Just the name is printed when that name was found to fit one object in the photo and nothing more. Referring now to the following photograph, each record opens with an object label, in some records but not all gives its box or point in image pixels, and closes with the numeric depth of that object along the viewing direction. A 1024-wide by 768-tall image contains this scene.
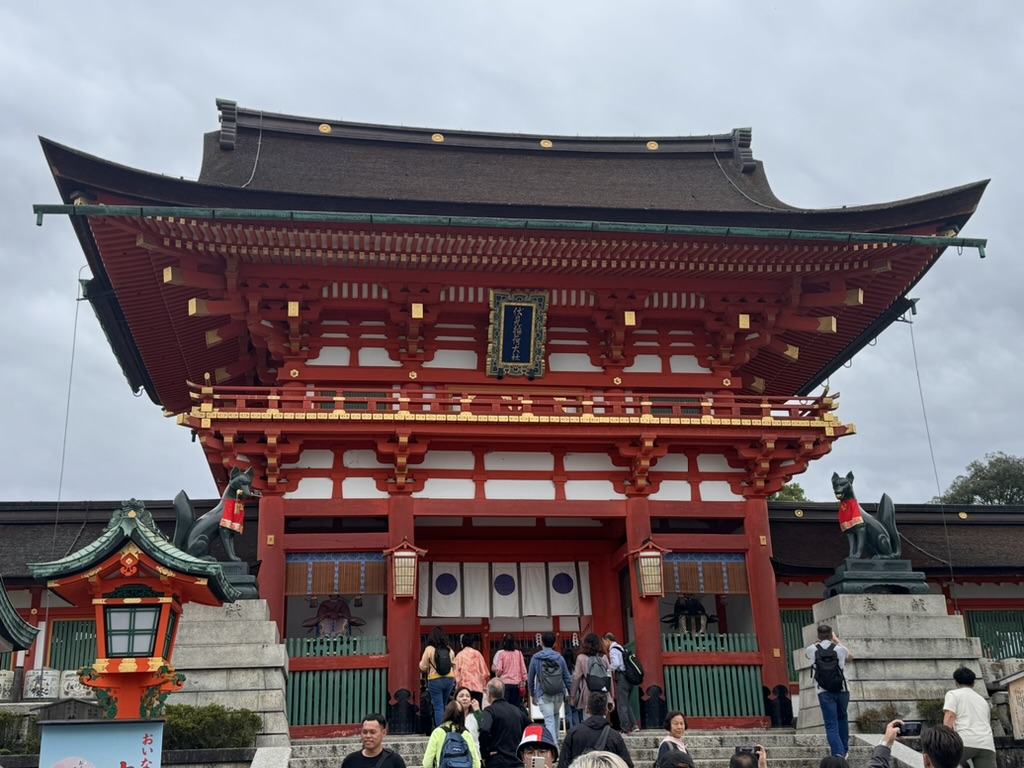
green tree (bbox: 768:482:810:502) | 46.16
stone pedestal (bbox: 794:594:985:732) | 15.85
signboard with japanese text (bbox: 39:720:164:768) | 9.43
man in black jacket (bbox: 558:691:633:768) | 8.29
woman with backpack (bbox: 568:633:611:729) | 12.76
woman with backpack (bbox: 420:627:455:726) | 13.62
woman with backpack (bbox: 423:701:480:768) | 8.94
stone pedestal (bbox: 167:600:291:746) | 14.60
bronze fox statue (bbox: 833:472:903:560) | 17.42
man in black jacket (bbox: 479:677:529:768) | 9.58
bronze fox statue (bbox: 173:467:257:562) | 15.82
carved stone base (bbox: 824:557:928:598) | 16.98
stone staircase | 13.91
